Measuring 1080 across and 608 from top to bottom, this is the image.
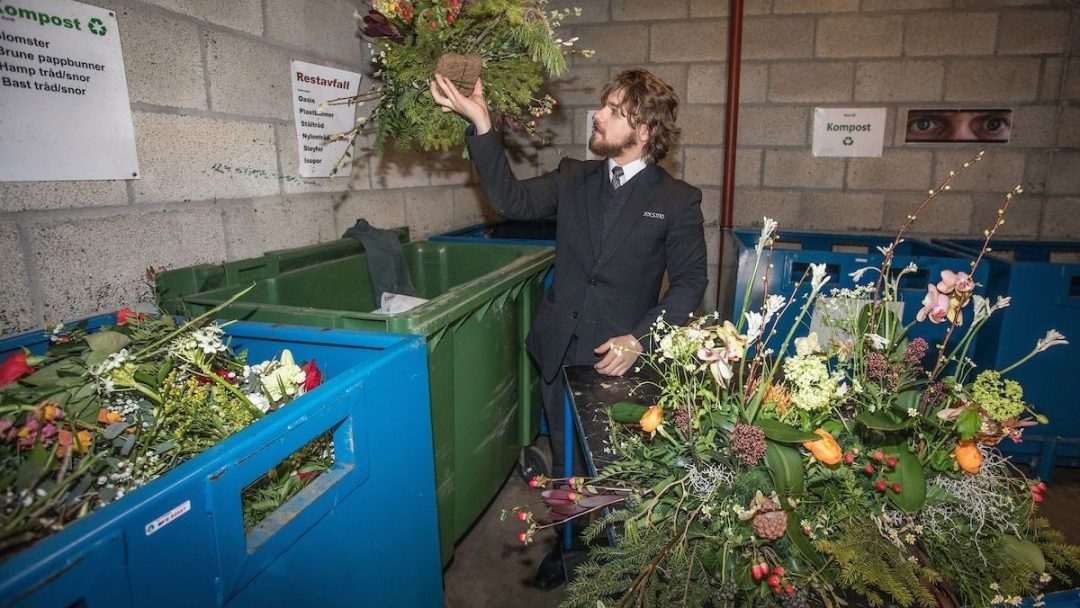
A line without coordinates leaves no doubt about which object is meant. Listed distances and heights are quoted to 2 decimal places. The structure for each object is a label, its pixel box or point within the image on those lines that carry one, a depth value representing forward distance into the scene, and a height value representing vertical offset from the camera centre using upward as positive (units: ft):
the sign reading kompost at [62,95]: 4.41 +0.94
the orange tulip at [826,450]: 2.72 -1.22
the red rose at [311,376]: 3.87 -1.18
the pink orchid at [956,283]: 2.89 -0.45
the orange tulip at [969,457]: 2.66 -1.24
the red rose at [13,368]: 3.07 -0.88
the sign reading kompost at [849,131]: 11.74 +1.39
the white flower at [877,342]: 2.90 -0.75
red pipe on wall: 11.60 +1.61
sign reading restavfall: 7.31 +1.21
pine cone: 2.59 -1.49
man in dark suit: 6.65 -0.33
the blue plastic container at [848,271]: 8.63 -1.19
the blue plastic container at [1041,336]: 8.05 -2.17
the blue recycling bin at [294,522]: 2.00 -1.40
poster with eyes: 11.27 +1.42
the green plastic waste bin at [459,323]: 5.09 -1.38
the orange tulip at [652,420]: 3.07 -1.19
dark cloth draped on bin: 7.81 -0.77
